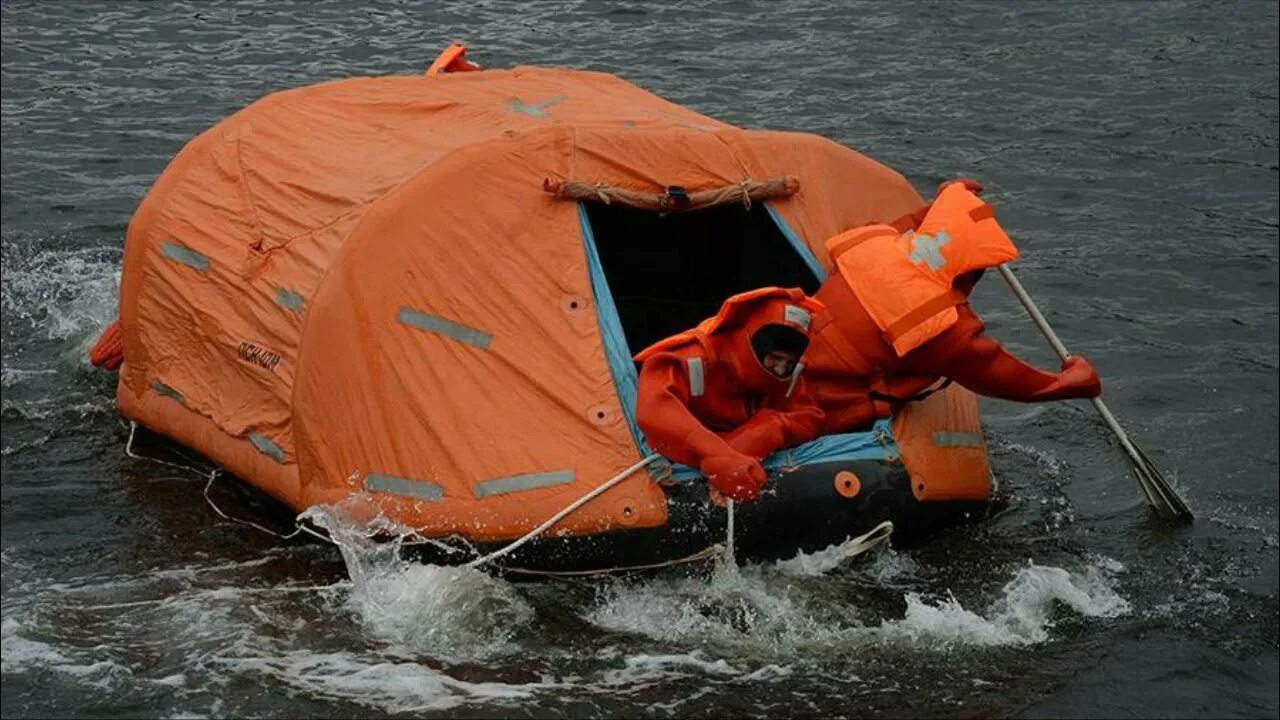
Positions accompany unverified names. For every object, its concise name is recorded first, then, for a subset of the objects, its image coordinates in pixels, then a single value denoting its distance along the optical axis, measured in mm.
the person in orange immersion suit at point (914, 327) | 19266
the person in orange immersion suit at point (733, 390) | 18219
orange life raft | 18734
